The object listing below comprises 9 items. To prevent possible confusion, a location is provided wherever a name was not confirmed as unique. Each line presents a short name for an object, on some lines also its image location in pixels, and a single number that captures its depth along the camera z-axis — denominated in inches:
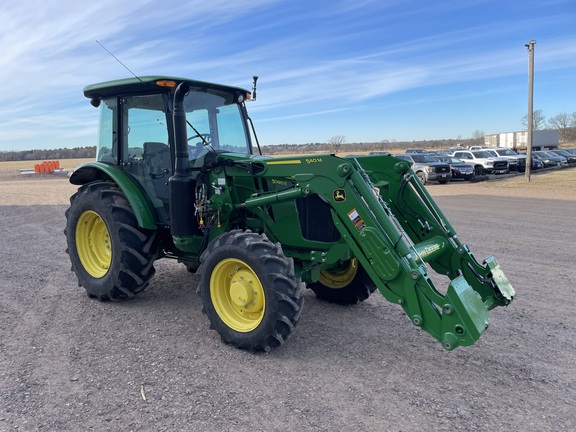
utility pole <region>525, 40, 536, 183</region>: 947.3
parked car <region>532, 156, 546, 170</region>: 1284.4
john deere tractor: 163.6
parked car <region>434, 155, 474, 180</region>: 1066.1
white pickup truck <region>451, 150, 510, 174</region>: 1175.6
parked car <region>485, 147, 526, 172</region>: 1217.4
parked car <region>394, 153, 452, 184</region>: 995.3
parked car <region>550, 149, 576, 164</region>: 1437.0
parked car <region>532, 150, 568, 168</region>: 1339.8
